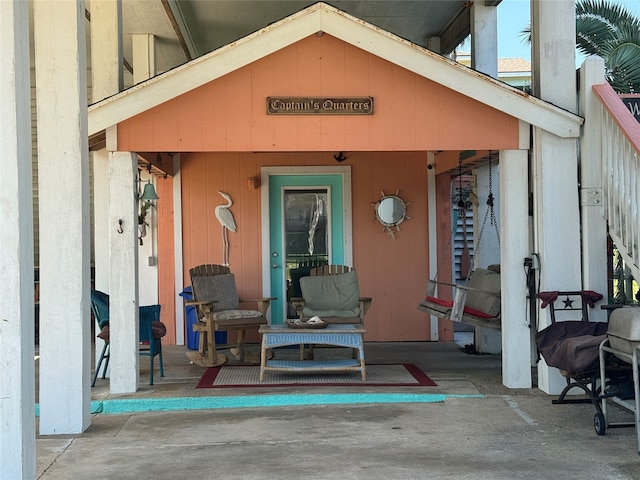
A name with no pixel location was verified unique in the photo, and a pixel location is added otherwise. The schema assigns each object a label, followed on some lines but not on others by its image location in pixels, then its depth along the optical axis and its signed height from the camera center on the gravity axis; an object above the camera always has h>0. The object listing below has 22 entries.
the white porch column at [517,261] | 6.06 -0.19
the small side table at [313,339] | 6.29 -0.81
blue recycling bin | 8.28 -0.95
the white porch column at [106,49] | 6.23 +1.61
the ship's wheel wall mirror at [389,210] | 8.51 +0.33
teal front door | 8.57 +0.17
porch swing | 6.11 -0.54
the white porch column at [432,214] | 8.59 +0.28
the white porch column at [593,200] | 5.82 +0.27
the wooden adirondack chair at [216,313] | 7.13 -0.67
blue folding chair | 6.32 -0.69
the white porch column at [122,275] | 5.89 -0.23
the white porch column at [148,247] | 8.52 -0.03
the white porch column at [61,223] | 4.75 +0.15
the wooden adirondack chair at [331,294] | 7.41 -0.53
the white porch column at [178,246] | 8.55 -0.02
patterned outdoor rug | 6.19 -1.16
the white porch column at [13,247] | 3.36 +0.00
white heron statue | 8.48 +0.26
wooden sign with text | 5.85 +1.04
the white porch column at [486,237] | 7.87 +0.00
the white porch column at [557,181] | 5.91 +0.43
